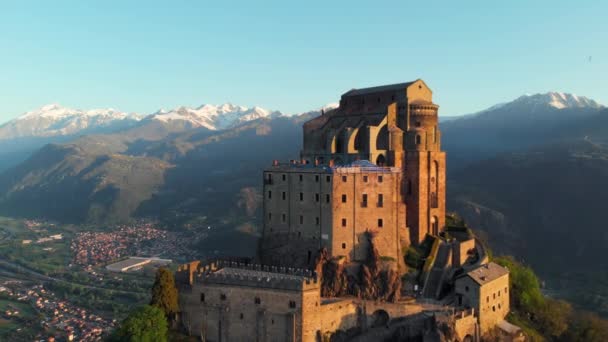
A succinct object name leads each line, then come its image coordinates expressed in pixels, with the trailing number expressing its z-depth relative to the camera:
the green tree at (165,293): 62.25
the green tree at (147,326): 59.78
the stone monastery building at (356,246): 60.34
